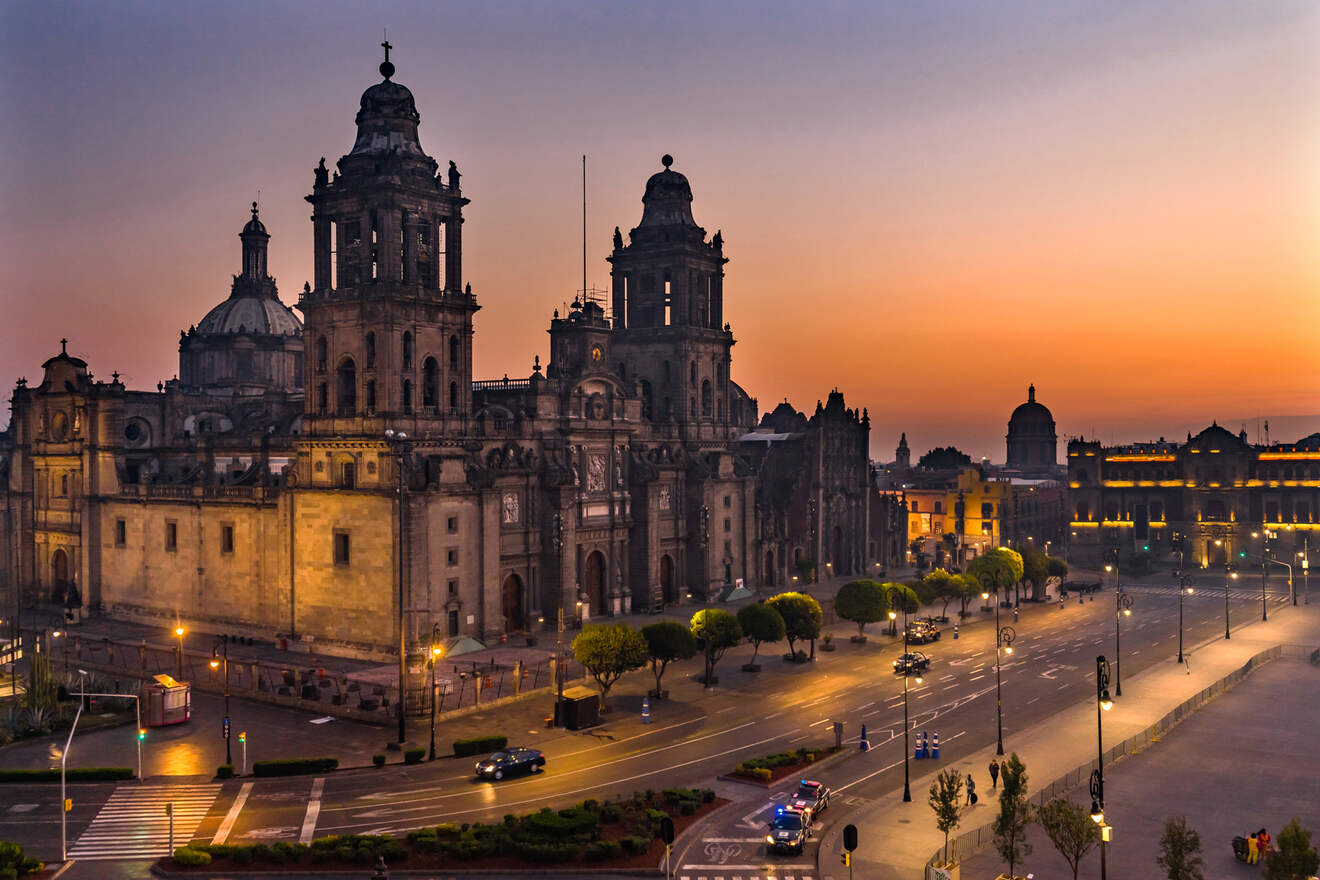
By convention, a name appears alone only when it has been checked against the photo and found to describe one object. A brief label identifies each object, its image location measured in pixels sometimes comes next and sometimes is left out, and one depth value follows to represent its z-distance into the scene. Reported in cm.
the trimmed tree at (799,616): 8056
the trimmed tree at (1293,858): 3388
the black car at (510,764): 5366
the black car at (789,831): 4381
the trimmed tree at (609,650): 6612
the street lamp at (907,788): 4871
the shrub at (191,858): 4178
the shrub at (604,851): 4306
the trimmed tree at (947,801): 4109
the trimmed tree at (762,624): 7750
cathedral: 8225
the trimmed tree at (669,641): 6950
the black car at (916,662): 7719
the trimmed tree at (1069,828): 3741
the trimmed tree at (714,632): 7306
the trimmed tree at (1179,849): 3491
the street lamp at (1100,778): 3691
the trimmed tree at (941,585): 9875
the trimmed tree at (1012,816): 3806
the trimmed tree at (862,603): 8775
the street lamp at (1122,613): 7075
